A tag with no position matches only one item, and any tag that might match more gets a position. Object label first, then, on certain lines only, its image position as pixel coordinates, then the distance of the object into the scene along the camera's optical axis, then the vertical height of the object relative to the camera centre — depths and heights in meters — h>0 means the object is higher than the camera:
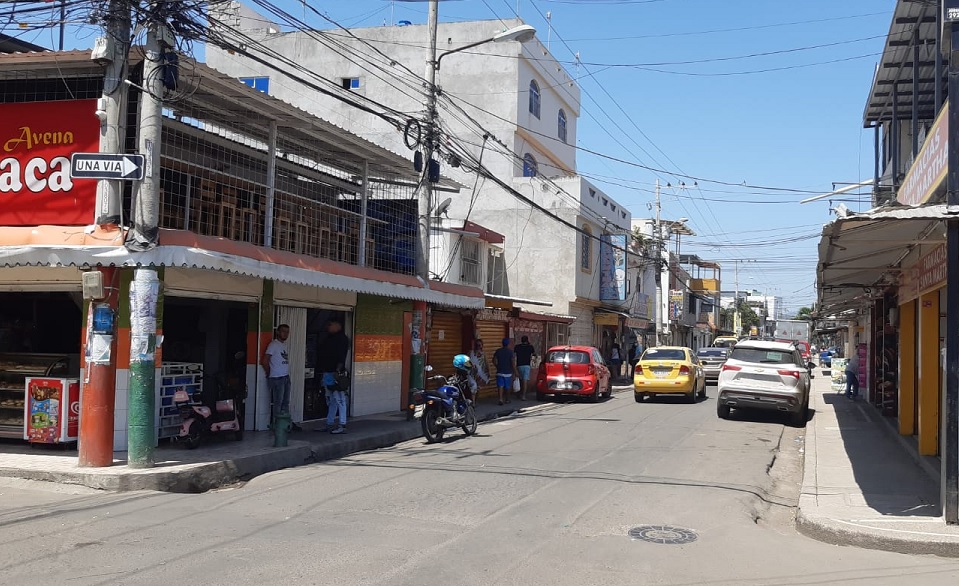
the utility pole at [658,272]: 40.62 +2.99
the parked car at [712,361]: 33.00 -1.04
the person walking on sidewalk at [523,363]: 24.88 -0.95
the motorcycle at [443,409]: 14.48 -1.40
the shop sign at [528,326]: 27.32 +0.16
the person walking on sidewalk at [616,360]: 35.75 -1.16
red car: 23.98 -1.20
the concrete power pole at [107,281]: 10.46 +0.53
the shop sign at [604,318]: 38.00 +0.65
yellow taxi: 23.64 -1.14
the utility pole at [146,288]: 10.38 +0.45
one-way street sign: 10.27 +1.92
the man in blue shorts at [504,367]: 22.80 -1.00
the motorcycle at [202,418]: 11.95 -1.36
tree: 98.94 +2.37
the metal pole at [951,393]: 7.86 -0.51
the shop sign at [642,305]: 46.00 +1.59
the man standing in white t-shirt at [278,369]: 13.38 -0.69
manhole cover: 7.66 -1.88
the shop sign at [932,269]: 10.16 +0.92
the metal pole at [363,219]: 16.89 +2.18
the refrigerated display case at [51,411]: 11.62 -1.24
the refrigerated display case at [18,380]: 11.98 -0.85
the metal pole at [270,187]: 13.89 +2.30
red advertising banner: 11.56 +2.25
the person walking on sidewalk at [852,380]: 26.66 -1.35
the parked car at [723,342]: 48.28 -0.42
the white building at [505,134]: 34.34 +8.57
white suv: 18.08 -0.94
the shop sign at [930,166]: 9.52 +2.24
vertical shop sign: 37.88 +2.81
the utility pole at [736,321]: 94.81 +1.57
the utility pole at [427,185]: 17.52 +3.11
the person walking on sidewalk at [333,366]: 14.40 -0.67
